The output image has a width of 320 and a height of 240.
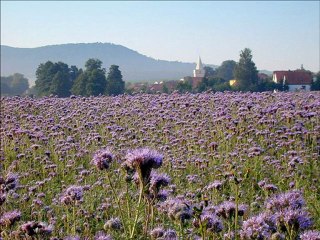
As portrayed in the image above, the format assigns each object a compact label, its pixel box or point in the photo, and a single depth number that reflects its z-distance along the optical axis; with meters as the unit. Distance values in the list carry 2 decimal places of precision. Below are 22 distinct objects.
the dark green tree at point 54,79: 48.75
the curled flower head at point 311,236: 3.06
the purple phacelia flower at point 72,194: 4.67
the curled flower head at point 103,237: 4.02
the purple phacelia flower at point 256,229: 3.23
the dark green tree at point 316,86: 40.62
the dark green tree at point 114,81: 41.12
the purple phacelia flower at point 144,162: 3.40
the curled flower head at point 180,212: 3.29
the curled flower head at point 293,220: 3.23
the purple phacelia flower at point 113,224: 4.16
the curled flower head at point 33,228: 3.43
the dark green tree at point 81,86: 41.19
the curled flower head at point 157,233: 3.98
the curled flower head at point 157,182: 3.67
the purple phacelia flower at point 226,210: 3.77
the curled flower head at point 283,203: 3.52
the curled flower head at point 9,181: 4.24
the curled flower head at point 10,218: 3.81
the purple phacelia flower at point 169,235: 3.83
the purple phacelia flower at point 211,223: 3.50
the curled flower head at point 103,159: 3.80
